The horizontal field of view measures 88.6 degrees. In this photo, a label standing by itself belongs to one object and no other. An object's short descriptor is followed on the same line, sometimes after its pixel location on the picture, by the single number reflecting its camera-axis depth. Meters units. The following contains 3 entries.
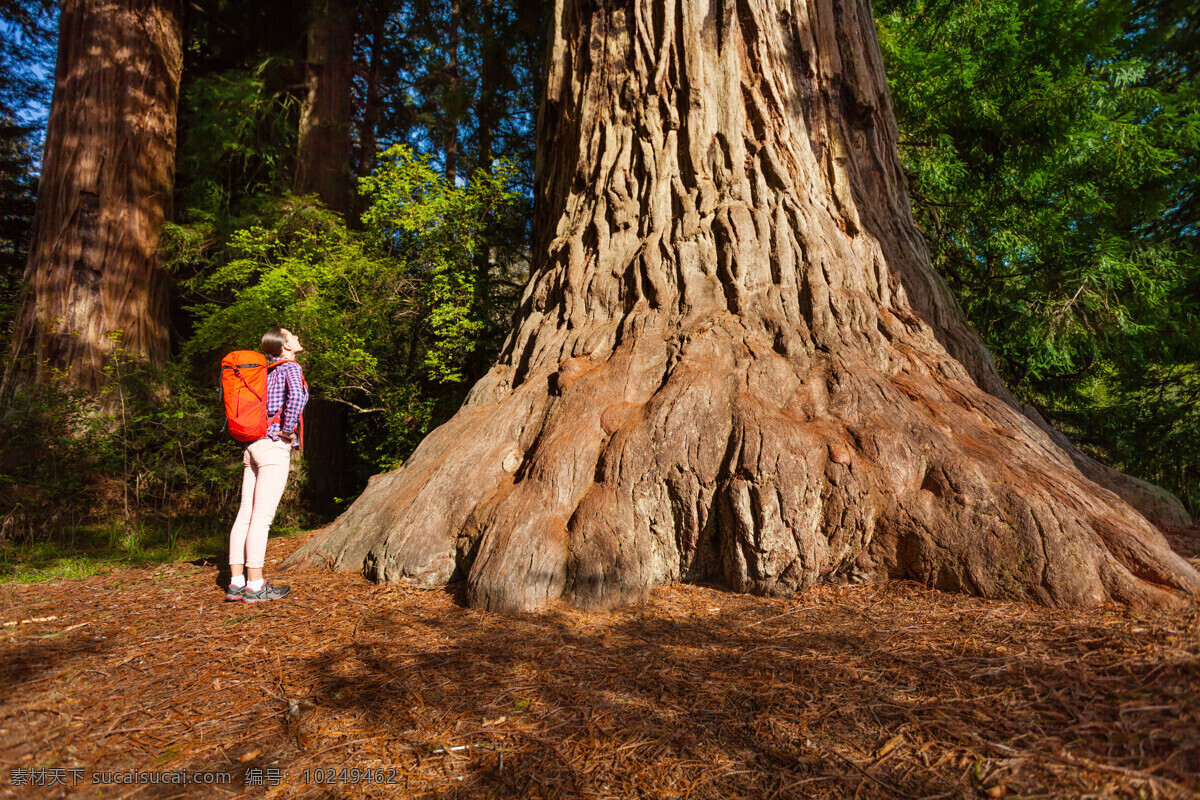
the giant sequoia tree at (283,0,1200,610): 3.56
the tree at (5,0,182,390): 8.72
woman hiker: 3.79
